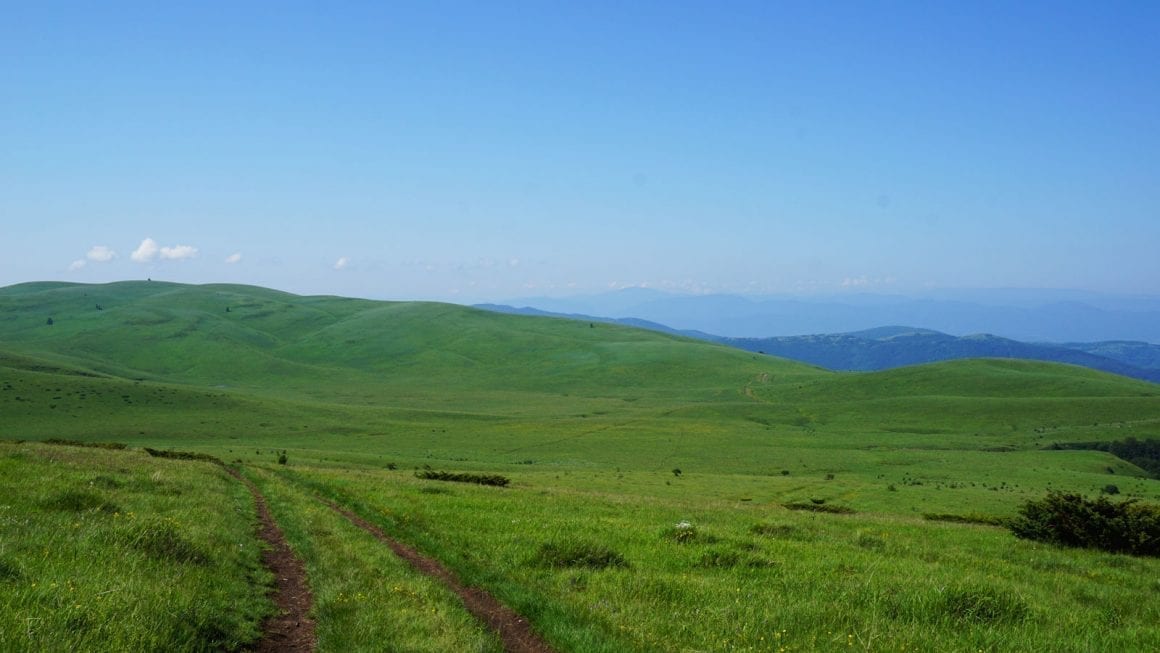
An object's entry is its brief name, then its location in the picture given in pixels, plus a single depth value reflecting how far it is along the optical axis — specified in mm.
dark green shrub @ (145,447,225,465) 43084
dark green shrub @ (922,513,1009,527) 31492
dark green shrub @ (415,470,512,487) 41562
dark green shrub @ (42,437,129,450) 43156
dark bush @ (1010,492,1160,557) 22609
